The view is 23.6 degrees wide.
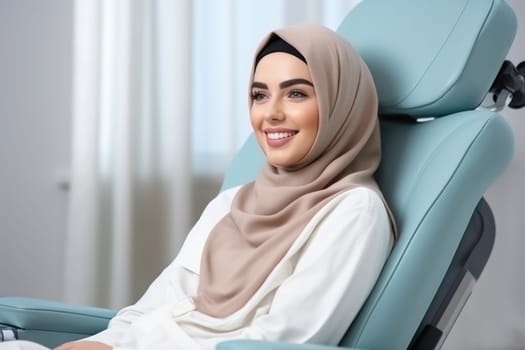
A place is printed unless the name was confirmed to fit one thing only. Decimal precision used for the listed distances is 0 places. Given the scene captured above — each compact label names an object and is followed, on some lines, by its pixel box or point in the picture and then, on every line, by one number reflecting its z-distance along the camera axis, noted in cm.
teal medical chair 176
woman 175
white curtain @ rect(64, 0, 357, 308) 267
